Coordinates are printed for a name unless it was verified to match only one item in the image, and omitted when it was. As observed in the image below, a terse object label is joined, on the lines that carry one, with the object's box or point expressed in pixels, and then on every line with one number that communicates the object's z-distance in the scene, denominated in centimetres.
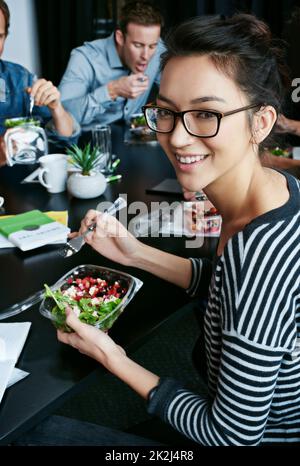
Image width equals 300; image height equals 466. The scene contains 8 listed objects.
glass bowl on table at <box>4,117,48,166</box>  188
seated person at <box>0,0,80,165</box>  208
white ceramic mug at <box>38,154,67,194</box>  171
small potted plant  164
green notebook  133
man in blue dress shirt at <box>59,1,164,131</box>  252
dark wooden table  83
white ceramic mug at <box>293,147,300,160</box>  194
